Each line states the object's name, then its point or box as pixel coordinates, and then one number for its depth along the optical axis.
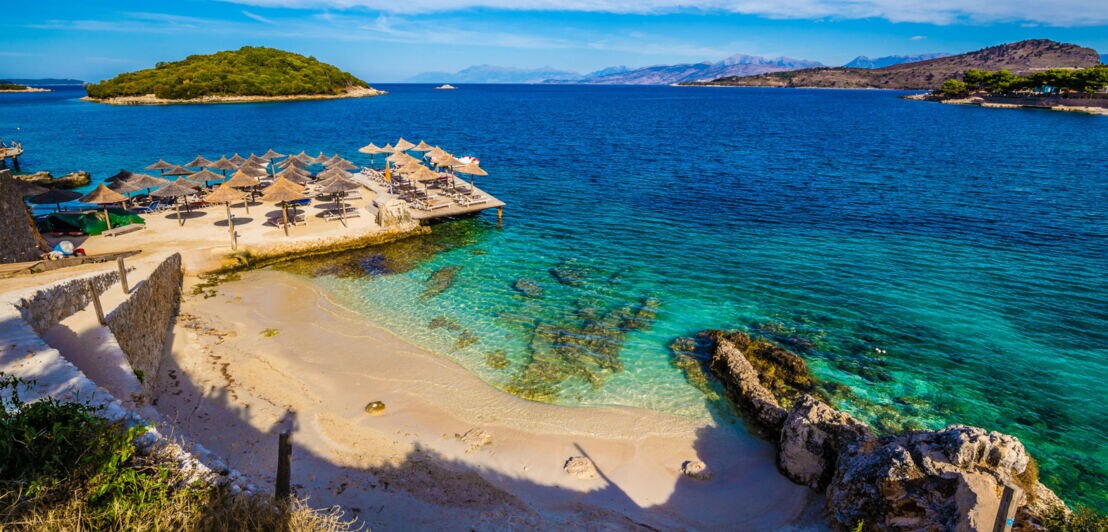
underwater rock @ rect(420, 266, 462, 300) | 20.86
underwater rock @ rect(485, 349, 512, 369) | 15.67
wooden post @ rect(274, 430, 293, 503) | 7.79
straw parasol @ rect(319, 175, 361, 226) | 26.00
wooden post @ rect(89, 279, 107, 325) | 12.26
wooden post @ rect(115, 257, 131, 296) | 14.06
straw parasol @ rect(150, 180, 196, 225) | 25.25
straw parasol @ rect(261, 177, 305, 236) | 24.05
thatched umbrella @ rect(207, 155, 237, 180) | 32.00
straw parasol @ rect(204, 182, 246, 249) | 24.18
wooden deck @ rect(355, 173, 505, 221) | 29.84
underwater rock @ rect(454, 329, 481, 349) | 16.73
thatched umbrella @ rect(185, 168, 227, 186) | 28.66
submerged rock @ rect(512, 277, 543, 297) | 20.89
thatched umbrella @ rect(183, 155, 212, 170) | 31.89
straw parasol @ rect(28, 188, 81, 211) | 23.02
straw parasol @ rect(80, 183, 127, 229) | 23.34
